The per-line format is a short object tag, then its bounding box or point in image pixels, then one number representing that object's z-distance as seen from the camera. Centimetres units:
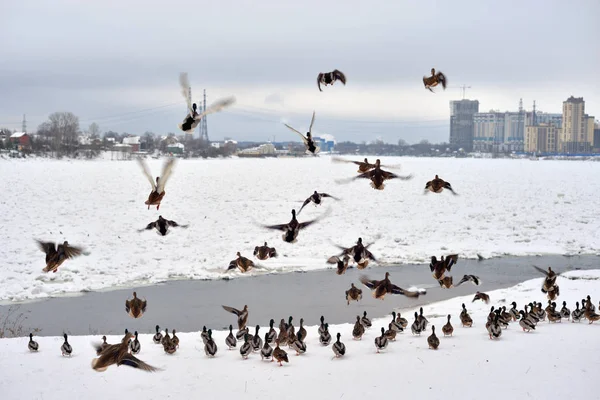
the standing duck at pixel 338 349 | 884
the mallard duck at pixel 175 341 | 931
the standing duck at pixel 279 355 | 838
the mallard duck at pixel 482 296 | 1120
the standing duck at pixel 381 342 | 906
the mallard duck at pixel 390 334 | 956
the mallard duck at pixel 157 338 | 988
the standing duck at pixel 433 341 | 907
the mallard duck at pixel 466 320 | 1070
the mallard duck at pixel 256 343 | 915
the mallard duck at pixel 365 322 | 1030
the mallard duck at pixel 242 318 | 840
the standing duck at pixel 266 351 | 862
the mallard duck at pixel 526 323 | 984
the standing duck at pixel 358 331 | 993
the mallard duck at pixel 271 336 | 879
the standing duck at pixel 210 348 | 895
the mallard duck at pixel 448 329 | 996
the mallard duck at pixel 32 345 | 920
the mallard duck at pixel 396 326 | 1005
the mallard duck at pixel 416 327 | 1013
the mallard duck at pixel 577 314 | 1060
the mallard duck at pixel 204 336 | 925
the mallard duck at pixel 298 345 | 902
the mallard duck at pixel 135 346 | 892
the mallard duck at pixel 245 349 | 884
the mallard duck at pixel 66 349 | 899
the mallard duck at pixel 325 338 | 953
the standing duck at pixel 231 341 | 942
